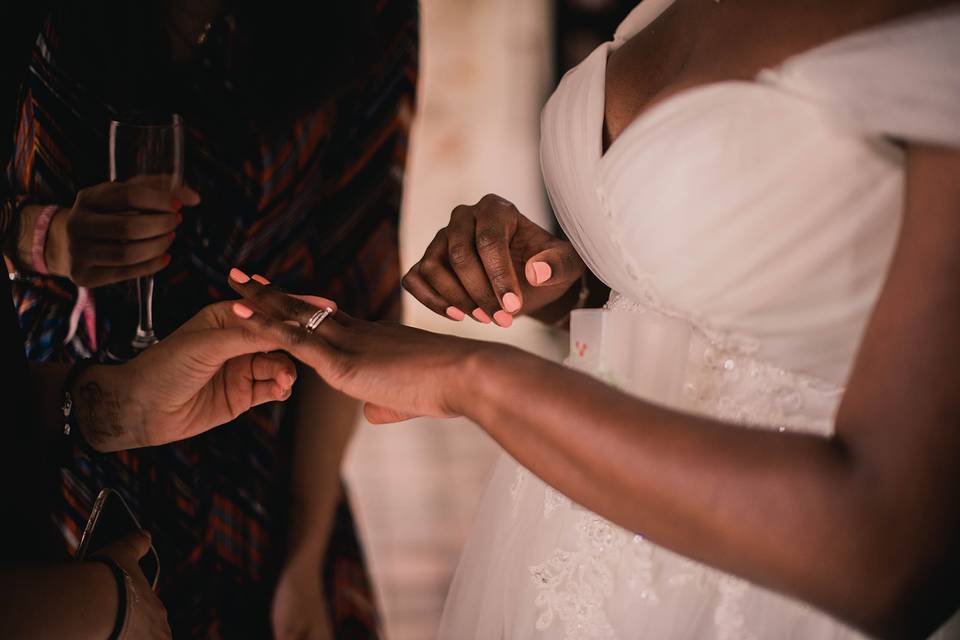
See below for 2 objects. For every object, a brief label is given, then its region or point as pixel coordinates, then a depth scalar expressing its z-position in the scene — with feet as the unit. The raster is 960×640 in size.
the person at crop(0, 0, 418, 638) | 3.41
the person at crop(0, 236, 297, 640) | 2.43
